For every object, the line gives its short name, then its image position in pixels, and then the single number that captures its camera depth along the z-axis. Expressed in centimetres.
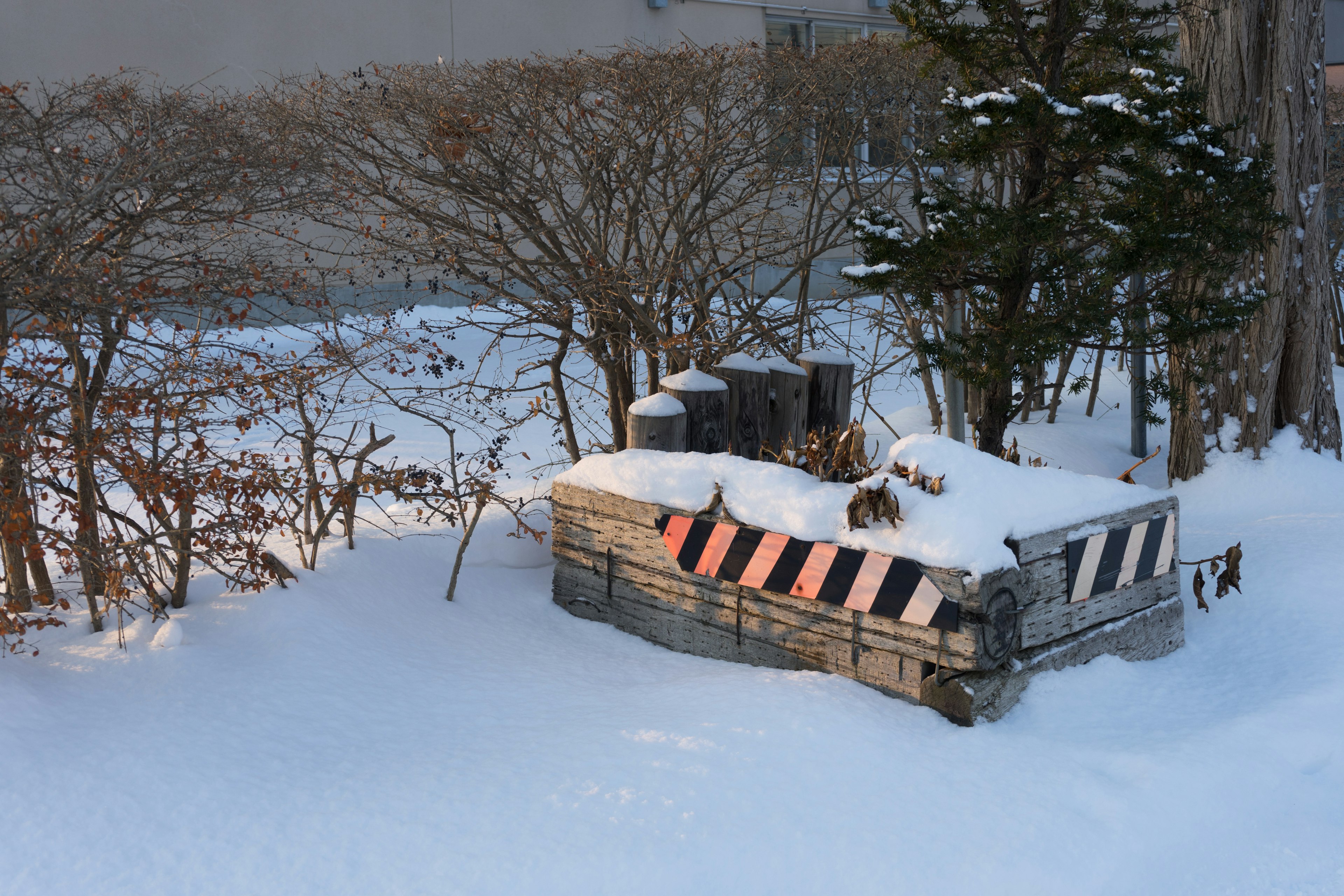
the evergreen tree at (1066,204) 412
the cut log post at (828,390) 466
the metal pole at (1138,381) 445
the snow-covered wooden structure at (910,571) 311
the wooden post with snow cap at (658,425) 430
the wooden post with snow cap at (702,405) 445
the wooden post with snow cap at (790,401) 465
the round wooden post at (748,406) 463
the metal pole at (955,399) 631
